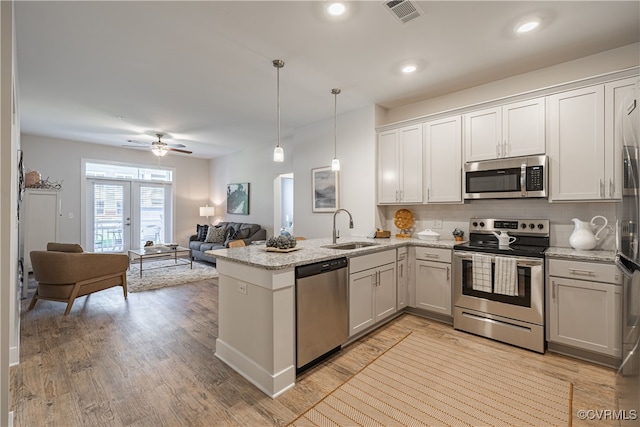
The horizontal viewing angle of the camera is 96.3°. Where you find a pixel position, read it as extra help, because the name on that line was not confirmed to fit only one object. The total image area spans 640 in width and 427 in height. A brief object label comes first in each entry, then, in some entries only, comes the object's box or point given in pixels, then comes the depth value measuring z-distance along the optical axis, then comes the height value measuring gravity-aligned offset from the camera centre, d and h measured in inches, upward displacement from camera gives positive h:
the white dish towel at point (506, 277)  106.3 -23.8
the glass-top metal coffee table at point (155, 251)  217.2 -29.9
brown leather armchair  135.9 -29.9
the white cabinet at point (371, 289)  107.6 -30.8
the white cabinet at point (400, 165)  147.3 +25.8
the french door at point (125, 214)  271.0 -0.5
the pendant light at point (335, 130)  167.3 +51.6
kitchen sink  128.0 -14.5
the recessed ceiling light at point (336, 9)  82.9 +60.6
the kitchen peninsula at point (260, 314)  79.7 -30.0
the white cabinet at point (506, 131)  114.4 +35.1
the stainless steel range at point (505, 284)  103.4 -26.9
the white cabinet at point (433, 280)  125.8 -30.0
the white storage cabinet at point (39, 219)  164.7 -3.3
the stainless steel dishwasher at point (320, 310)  86.7 -31.3
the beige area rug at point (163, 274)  191.0 -46.4
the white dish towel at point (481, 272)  112.0 -23.1
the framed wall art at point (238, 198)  292.8 +15.9
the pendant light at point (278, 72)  115.3 +43.6
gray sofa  259.0 -21.3
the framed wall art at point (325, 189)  176.9 +15.5
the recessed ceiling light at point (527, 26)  90.6 +60.9
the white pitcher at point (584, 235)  104.3 -8.0
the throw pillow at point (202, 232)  288.9 -18.8
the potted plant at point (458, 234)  136.3 -10.0
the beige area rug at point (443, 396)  70.9 -50.5
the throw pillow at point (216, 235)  271.1 -20.5
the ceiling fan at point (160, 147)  217.6 +51.1
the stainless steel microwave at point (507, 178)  112.1 +14.9
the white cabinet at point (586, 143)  99.4 +26.0
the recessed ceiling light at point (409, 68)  119.5 +61.6
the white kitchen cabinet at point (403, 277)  133.2 -29.9
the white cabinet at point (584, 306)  91.3 -30.8
